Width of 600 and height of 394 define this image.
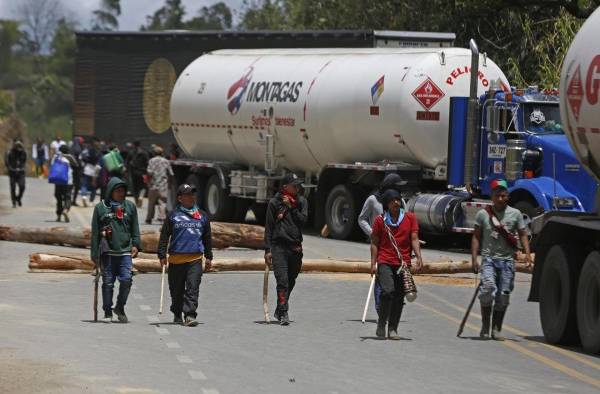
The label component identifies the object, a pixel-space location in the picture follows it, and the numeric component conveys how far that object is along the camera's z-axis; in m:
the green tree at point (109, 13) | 172.75
